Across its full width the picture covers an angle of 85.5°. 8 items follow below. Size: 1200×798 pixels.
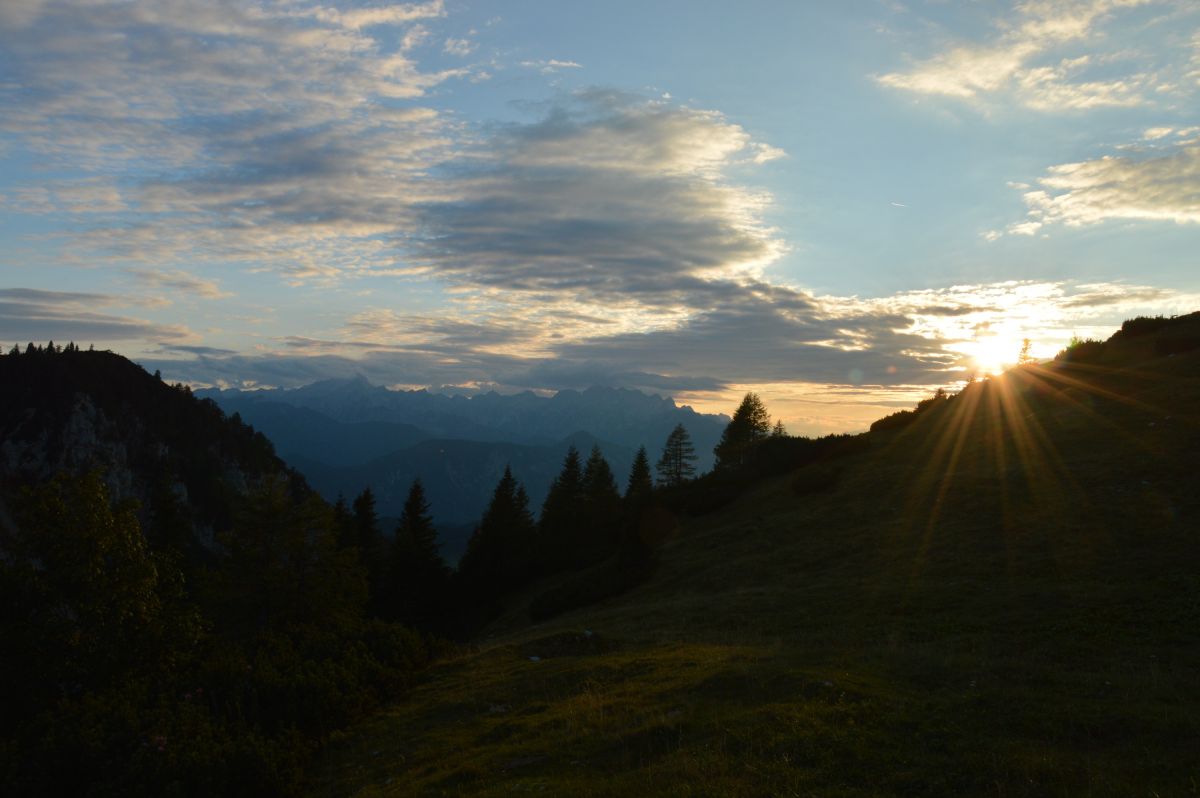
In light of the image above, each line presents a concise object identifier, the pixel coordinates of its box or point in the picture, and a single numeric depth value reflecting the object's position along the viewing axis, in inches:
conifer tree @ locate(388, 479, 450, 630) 2378.9
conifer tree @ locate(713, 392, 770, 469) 3292.3
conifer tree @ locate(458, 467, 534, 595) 2354.8
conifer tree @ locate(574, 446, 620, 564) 2264.4
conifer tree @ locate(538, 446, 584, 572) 2346.2
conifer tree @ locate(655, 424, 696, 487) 3319.4
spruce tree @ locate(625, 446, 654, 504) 2996.1
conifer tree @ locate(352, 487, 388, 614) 2486.5
